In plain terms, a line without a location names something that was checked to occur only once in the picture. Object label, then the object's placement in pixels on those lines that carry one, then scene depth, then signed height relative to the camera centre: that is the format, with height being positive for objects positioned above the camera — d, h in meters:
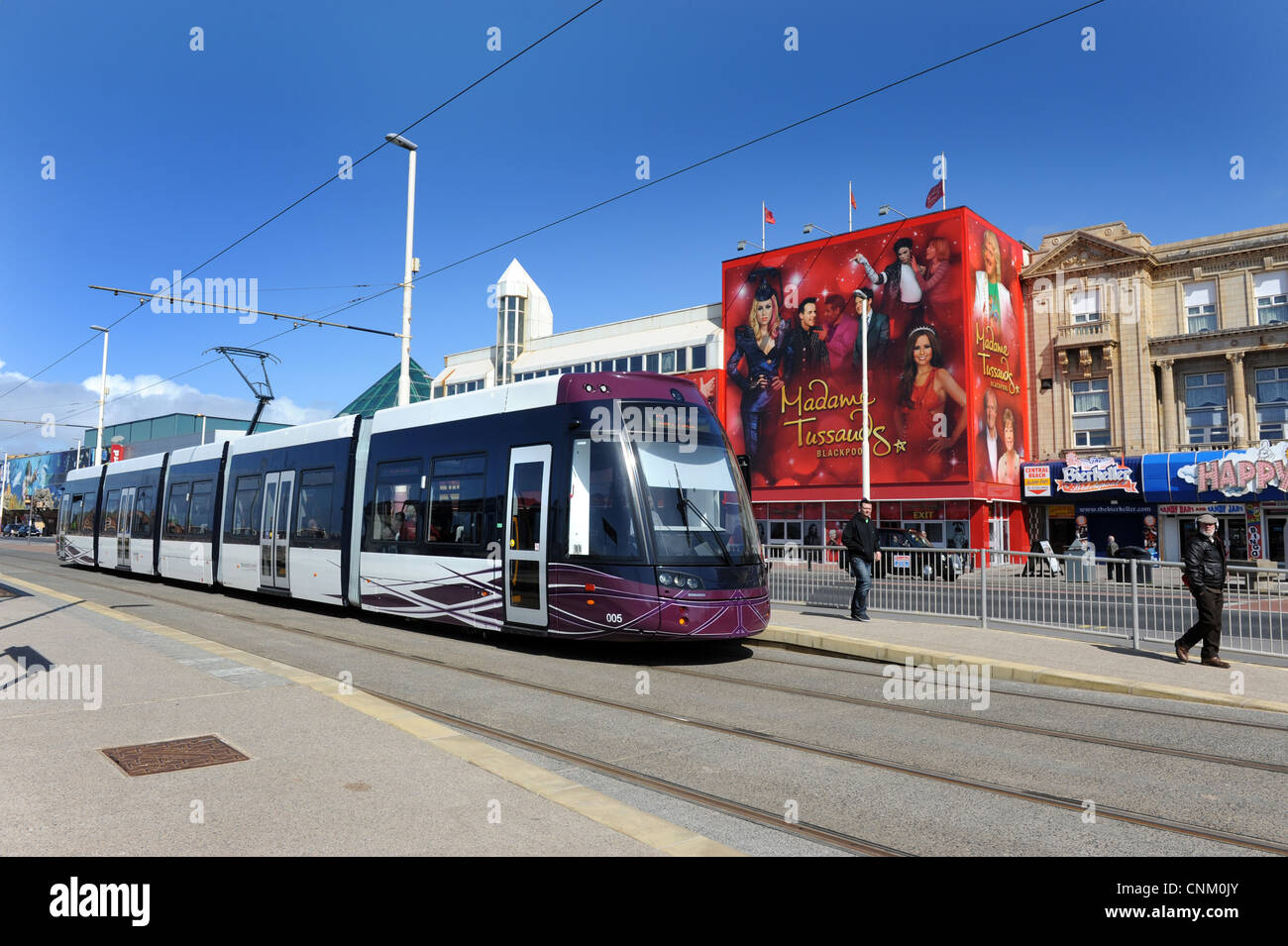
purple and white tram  9.55 +0.14
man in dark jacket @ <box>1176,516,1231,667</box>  9.68 -0.58
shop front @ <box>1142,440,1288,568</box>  30.73 +1.32
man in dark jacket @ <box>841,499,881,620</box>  13.53 -0.40
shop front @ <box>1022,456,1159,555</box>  33.31 +1.08
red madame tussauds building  34.88 +6.50
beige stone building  32.62 +7.67
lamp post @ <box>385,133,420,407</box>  18.74 +5.65
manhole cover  5.23 -1.49
